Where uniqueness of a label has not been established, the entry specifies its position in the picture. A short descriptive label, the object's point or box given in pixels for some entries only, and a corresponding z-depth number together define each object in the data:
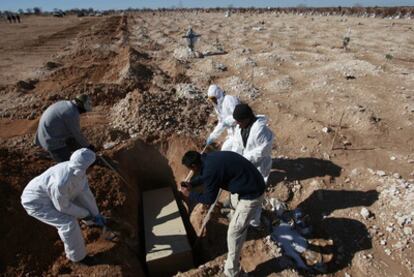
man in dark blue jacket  3.06
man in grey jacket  4.36
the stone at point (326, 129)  6.47
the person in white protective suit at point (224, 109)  5.00
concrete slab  4.33
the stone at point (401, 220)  4.08
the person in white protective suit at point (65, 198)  3.22
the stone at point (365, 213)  4.32
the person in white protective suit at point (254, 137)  3.74
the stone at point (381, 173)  5.02
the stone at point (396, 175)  4.95
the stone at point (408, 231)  3.98
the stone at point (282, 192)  4.93
